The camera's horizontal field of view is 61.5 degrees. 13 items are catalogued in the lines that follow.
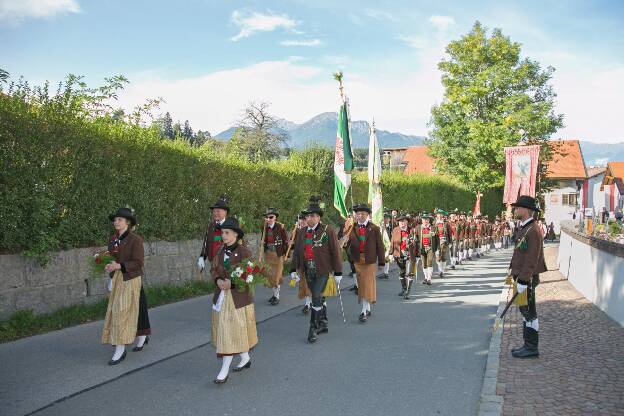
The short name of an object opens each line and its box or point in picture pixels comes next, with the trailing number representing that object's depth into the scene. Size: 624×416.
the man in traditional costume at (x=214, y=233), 9.17
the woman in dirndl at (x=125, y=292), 6.58
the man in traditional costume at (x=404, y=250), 12.31
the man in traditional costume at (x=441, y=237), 16.53
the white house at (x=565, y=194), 59.09
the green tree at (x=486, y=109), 38.91
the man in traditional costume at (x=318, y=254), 8.38
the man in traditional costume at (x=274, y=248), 11.26
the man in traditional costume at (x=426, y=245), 14.89
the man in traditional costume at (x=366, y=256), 9.64
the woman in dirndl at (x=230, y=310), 6.00
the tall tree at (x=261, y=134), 55.09
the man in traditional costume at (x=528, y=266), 7.07
